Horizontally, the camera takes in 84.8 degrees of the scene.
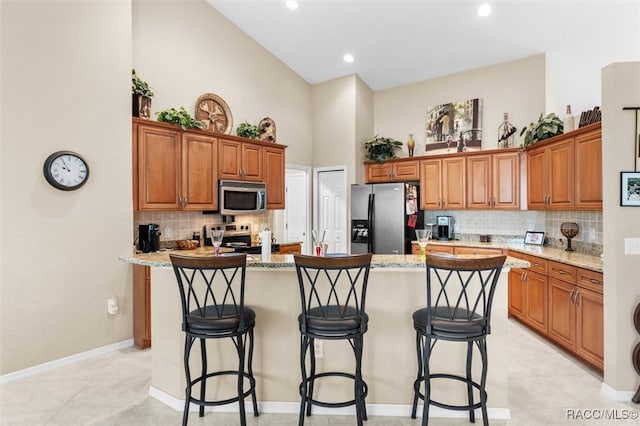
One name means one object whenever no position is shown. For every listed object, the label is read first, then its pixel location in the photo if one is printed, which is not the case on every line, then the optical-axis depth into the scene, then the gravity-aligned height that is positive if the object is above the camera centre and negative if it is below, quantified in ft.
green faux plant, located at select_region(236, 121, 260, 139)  16.12 +3.90
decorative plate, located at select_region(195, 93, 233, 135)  15.35 +4.57
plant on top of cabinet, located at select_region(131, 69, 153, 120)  12.50 +4.26
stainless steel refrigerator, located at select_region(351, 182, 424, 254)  17.48 -0.12
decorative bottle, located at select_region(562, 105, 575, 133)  12.51 +3.31
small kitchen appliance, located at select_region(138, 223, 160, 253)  12.42 -0.79
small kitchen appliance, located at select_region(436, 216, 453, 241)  18.25 -0.65
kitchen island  7.77 -3.05
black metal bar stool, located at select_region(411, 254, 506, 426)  6.38 -2.11
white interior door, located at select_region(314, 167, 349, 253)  19.47 +0.56
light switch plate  8.39 -0.75
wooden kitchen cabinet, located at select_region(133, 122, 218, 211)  12.38 +1.72
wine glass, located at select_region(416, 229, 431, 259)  8.24 -0.56
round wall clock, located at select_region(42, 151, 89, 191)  10.31 +1.36
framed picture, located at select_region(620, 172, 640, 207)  8.28 +0.61
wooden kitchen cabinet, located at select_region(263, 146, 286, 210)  17.08 +1.95
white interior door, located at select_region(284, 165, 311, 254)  20.29 +0.45
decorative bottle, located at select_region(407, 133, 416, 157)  18.98 +3.78
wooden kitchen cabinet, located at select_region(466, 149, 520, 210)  16.08 +1.60
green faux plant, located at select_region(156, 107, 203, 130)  12.97 +3.63
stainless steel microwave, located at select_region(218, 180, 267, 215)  14.78 +0.78
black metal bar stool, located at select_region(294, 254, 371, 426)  6.57 -2.12
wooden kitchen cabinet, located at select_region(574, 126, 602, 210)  10.88 +1.44
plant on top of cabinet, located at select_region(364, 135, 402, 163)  18.97 +3.67
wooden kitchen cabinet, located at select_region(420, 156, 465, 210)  17.38 +1.59
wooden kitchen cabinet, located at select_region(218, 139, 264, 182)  14.92 +2.43
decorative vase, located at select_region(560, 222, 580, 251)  13.20 -0.59
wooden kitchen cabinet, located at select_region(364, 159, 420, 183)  18.62 +2.39
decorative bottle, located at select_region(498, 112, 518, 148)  16.71 +3.87
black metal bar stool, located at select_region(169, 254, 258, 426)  6.81 -2.19
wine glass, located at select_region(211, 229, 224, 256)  8.45 -0.56
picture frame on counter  15.49 -1.05
